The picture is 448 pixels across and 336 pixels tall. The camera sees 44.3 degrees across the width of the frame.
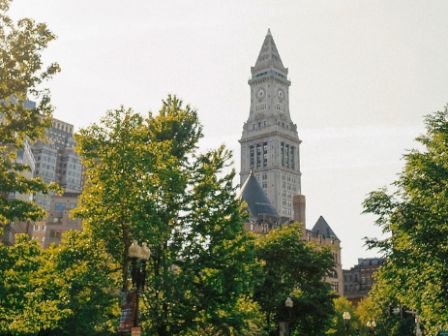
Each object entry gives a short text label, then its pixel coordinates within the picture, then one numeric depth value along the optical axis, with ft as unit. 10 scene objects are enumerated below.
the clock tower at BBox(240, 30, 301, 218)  641.81
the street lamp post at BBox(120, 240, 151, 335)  57.36
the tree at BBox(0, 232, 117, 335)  74.90
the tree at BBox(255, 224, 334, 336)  145.07
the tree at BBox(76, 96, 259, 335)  92.43
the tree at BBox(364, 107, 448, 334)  100.99
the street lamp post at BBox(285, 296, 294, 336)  114.60
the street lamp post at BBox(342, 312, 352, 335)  123.65
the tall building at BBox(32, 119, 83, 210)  639.76
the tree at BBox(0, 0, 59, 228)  74.69
